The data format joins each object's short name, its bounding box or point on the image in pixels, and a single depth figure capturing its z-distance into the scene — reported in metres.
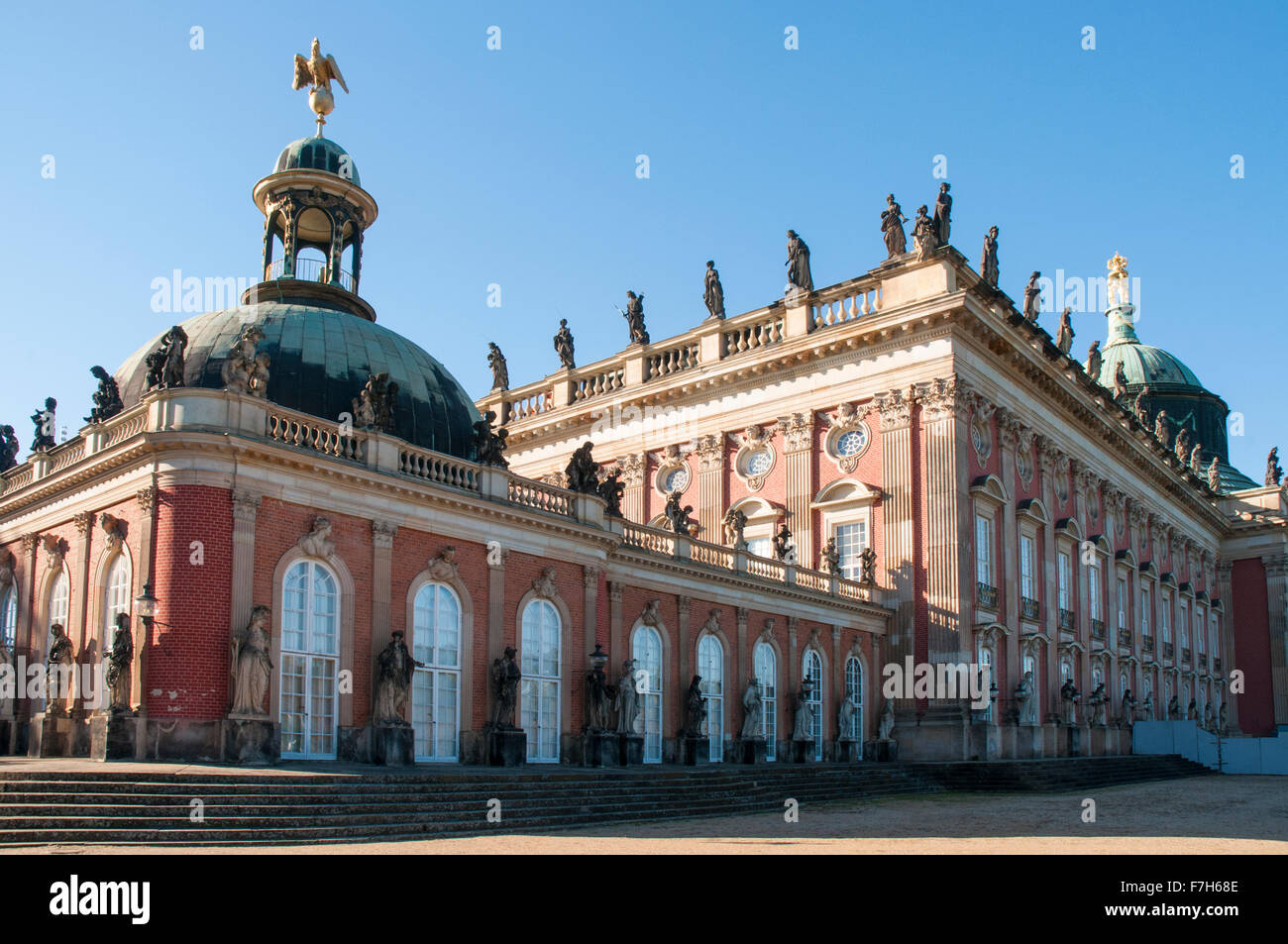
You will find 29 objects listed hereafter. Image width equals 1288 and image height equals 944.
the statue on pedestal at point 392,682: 22.19
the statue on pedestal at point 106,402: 24.50
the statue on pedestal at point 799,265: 40.06
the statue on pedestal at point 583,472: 27.98
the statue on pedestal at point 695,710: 29.77
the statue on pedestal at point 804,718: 32.62
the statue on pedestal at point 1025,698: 37.53
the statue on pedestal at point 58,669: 23.02
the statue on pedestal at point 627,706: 27.22
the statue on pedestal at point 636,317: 44.34
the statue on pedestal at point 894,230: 37.84
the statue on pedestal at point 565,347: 47.12
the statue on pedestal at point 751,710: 31.23
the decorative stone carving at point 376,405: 23.78
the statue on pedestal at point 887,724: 35.31
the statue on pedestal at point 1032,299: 42.53
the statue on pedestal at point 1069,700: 41.12
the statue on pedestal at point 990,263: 39.53
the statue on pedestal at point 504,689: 24.27
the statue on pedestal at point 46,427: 26.84
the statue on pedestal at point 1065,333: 46.56
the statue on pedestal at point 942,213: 36.84
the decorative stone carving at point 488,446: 25.89
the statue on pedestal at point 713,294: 42.03
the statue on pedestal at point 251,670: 20.09
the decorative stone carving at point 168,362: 21.45
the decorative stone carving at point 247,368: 21.42
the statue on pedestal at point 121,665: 19.98
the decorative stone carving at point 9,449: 29.29
